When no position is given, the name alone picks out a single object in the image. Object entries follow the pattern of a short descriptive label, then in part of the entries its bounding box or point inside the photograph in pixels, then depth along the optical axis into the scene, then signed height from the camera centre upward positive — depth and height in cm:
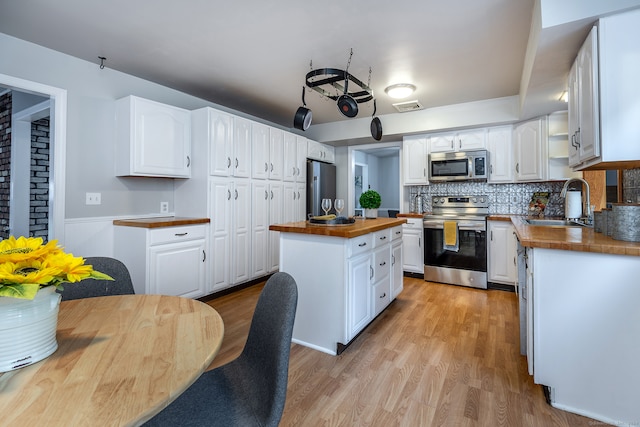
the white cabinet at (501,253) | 371 -42
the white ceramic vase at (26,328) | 70 -26
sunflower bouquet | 66 -12
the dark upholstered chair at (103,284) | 142 -31
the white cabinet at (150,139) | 297 +79
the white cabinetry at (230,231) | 346 -15
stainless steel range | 387 -36
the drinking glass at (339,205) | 272 +11
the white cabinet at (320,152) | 490 +109
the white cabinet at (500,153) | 398 +83
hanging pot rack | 239 +111
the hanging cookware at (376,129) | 307 +88
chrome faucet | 247 +7
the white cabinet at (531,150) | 367 +82
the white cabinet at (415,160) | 451 +85
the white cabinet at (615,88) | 162 +68
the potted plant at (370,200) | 302 +17
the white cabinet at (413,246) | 432 -40
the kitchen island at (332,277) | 220 -44
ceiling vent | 406 +149
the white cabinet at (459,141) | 417 +105
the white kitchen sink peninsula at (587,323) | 146 -52
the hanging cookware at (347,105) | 253 +93
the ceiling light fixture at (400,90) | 345 +143
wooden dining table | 58 -35
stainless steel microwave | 407 +70
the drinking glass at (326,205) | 265 +11
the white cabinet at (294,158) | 440 +88
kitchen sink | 257 -4
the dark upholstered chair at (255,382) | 92 -56
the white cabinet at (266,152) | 389 +86
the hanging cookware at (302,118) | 268 +86
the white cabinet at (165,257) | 285 -38
